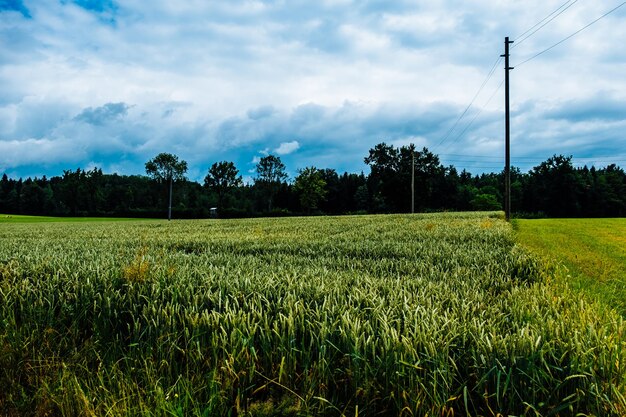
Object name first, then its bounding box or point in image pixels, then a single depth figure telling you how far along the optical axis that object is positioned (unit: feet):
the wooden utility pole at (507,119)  78.07
